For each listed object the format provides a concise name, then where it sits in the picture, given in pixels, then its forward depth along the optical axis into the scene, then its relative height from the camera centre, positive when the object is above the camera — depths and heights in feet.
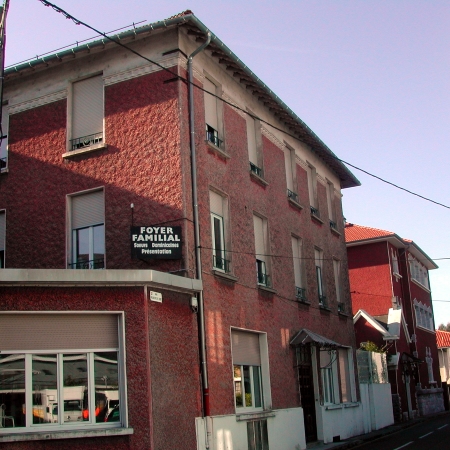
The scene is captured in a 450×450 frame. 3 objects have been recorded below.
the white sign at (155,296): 45.57 +6.25
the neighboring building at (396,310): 119.96 +12.85
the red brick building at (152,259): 43.21 +10.55
